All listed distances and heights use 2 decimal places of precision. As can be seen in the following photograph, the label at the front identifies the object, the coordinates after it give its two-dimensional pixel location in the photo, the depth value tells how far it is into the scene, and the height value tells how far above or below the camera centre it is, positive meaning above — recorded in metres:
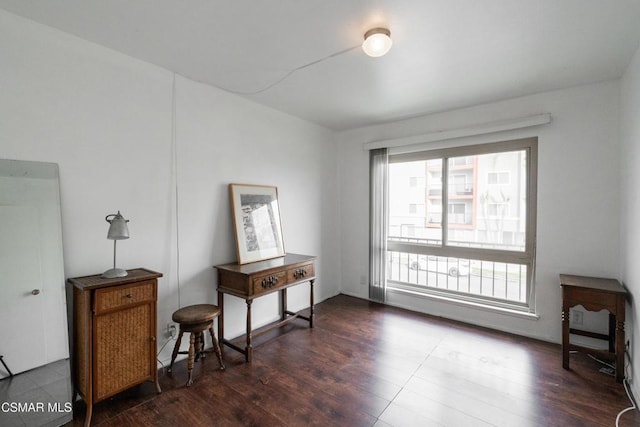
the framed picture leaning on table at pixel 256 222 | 2.95 -0.18
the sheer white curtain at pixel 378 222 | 4.03 -0.24
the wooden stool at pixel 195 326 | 2.23 -0.95
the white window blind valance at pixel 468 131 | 2.92 +0.85
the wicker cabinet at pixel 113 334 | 1.78 -0.84
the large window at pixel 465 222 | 3.16 -0.22
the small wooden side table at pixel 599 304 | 2.24 -0.81
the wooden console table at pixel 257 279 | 2.55 -0.71
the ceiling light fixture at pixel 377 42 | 1.84 +1.07
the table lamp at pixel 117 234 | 1.92 -0.19
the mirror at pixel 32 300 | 1.68 -0.57
